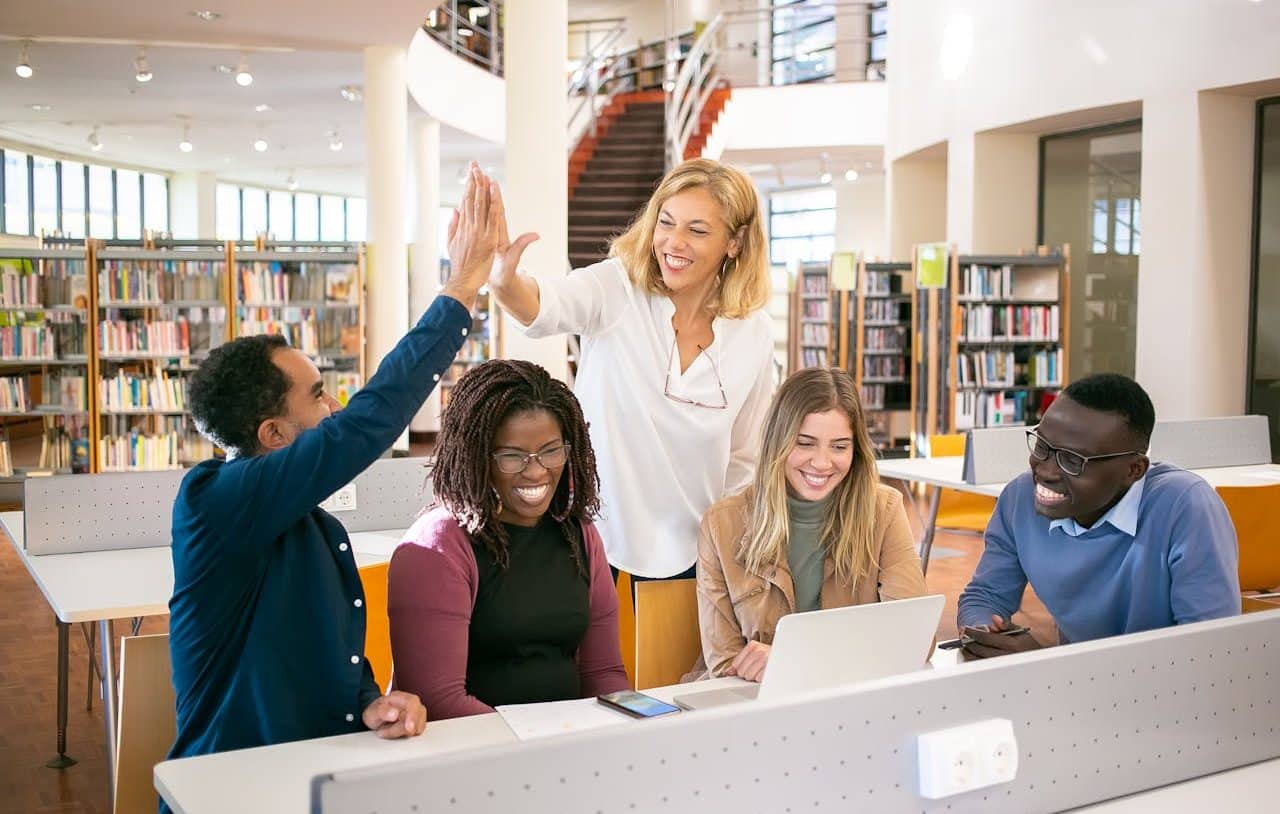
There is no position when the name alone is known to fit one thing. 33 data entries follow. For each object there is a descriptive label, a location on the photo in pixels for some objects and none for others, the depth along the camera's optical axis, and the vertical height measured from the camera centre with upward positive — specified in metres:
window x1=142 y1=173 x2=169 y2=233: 18.56 +1.97
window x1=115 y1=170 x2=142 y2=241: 17.97 +1.86
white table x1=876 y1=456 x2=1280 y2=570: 5.28 -0.61
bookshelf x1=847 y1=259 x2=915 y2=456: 11.99 -0.10
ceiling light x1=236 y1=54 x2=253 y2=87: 10.23 +2.14
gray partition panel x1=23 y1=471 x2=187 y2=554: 3.61 -0.53
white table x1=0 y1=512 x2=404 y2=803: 2.96 -0.64
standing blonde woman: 2.67 -0.05
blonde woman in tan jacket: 2.49 -0.41
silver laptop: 1.67 -0.43
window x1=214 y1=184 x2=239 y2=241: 19.84 +1.96
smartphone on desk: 1.95 -0.59
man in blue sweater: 2.23 -0.35
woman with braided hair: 2.16 -0.41
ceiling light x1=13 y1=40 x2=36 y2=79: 9.59 +2.04
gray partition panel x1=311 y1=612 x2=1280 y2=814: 1.26 -0.48
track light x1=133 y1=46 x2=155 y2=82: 10.08 +2.16
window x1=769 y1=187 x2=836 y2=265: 20.09 +1.84
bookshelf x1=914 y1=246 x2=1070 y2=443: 10.20 -0.04
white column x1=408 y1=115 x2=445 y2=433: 14.17 +1.21
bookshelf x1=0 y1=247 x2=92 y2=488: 9.16 -0.18
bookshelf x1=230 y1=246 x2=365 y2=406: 9.34 +0.22
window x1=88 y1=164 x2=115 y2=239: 17.34 +1.82
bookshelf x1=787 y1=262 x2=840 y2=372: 12.44 +0.20
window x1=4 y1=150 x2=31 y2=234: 15.03 +1.69
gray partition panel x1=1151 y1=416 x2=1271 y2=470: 5.78 -0.49
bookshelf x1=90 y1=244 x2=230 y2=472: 9.10 -0.08
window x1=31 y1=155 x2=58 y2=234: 15.78 +1.80
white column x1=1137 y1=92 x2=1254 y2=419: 8.81 +0.67
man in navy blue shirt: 1.87 -0.34
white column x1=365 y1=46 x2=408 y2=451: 10.42 +1.13
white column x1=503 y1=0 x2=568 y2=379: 6.92 +1.10
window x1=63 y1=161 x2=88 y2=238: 16.61 +1.81
